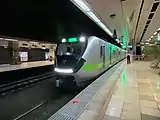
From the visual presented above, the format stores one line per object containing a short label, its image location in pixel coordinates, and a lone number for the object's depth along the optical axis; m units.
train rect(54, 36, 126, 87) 4.56
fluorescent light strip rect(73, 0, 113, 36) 4.92
